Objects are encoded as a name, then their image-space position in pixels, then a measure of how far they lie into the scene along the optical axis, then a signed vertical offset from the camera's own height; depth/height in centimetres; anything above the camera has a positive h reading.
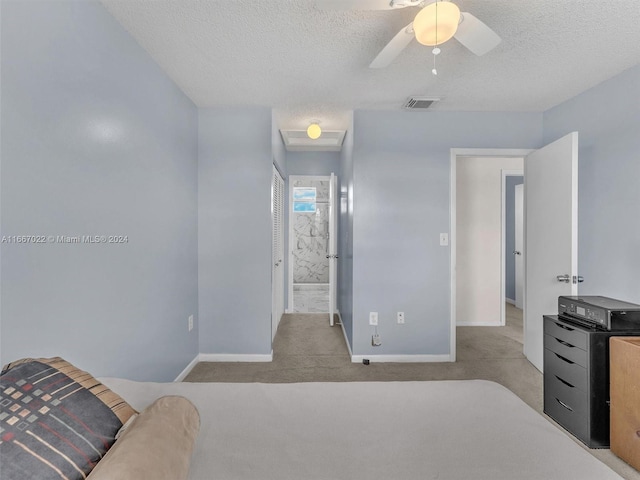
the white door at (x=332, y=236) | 430 +4
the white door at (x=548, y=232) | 243 +5
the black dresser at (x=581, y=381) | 189 -91
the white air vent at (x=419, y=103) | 286 +128
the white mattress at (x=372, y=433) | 86 -63
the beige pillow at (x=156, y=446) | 65 -48
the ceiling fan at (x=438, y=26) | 133 +100
